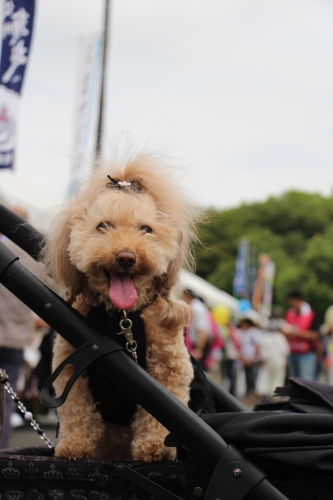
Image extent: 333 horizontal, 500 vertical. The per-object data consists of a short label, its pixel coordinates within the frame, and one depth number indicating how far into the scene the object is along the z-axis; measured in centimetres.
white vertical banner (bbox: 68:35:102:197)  970
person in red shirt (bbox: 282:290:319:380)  1010
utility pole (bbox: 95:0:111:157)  1021
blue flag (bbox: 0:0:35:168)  591
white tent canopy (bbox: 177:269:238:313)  1842
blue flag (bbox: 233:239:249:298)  2451
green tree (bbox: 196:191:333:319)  5250
